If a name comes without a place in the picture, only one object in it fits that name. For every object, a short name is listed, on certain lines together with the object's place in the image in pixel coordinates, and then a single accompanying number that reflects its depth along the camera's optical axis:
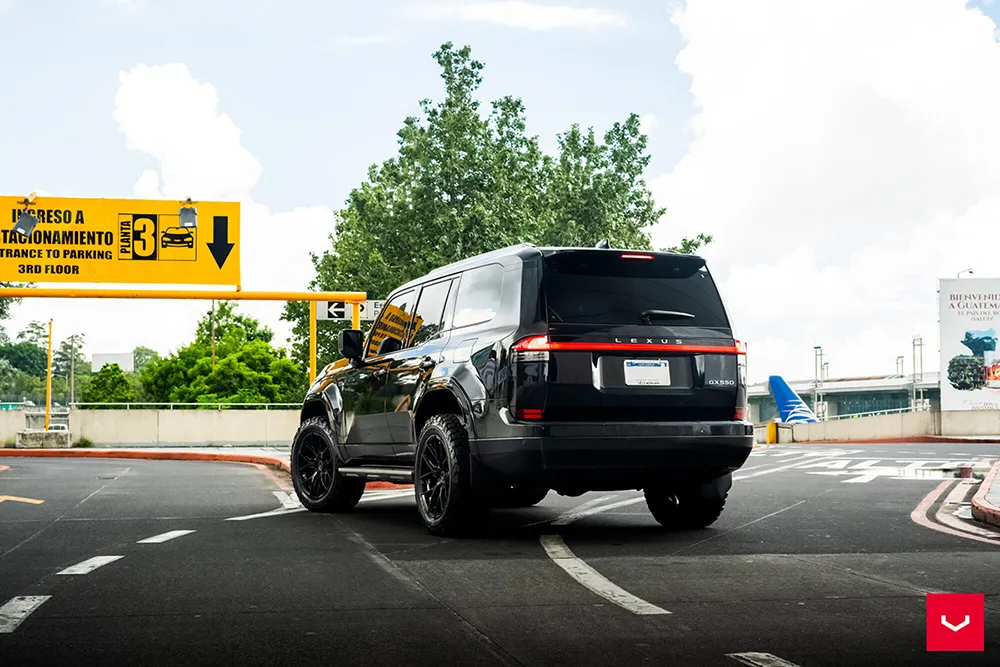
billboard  56.56
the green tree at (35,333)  160.95
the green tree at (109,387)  104.12
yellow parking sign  25.89
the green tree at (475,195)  48.91
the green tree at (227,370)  89.50
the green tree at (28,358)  170.62
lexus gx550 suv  8.73
